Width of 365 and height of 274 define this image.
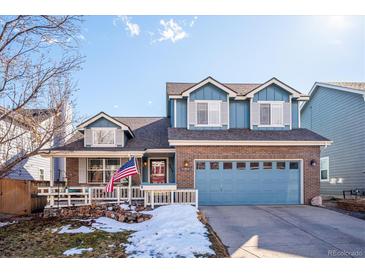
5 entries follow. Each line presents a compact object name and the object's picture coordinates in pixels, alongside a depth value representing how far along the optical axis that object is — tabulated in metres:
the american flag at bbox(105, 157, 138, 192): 11.28
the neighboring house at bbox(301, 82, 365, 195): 16.20
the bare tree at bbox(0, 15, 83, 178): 9.43
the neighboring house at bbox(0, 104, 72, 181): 11.88
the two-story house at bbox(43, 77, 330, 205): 14.01
